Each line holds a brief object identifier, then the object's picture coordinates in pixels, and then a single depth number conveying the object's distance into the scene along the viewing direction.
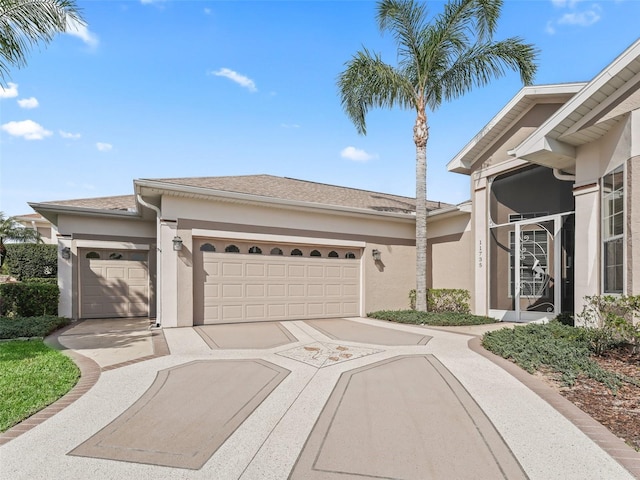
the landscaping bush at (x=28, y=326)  7.97
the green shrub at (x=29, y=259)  18.45
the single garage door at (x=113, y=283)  11.40
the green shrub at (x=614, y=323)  5.47
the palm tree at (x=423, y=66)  10.41
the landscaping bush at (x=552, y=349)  4.88
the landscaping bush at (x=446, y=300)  11.38
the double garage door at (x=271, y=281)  9.83
